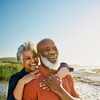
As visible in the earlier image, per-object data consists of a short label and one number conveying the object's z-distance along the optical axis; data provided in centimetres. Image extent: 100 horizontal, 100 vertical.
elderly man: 109
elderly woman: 110
